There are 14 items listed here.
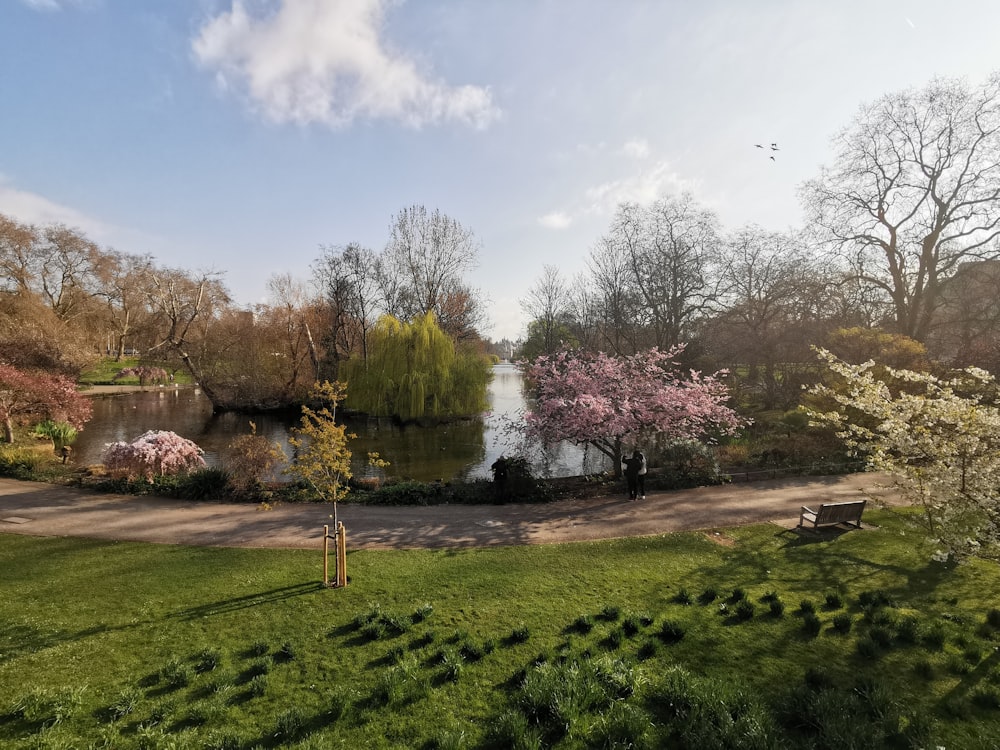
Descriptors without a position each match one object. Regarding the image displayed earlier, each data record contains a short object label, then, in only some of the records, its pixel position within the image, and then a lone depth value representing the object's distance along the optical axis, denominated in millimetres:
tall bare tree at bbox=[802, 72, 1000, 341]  23172
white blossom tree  5316
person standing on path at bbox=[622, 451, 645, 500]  12438
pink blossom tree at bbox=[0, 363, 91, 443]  16125
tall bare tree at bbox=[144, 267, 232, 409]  34844
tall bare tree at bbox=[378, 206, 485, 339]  36562
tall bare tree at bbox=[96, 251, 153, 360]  49938
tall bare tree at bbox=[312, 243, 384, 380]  37562
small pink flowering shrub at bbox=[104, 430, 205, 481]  13211
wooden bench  9383
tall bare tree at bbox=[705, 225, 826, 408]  26359
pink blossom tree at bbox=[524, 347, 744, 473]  12966
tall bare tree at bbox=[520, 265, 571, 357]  37219
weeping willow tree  29031
